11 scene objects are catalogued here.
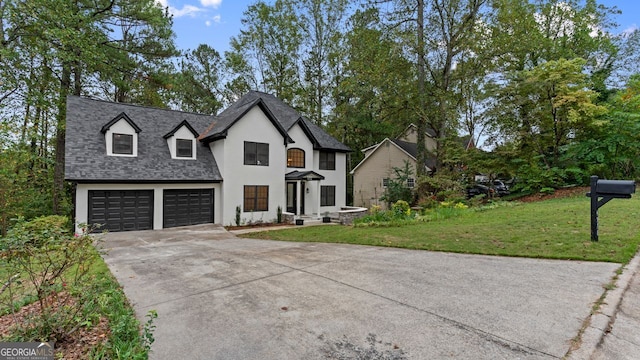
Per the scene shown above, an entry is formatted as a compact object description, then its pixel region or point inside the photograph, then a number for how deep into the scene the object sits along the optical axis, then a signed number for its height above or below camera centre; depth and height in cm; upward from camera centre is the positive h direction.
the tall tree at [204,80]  2870 +1079
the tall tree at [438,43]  1745 +875
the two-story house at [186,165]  1298 +129
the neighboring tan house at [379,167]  2564 +201
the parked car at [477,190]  2412 -10
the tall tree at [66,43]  1434 +784
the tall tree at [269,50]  2659 +1288
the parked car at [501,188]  2290 +6
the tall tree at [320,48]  2620 +1286
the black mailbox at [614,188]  592 +1
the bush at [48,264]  325 -88
